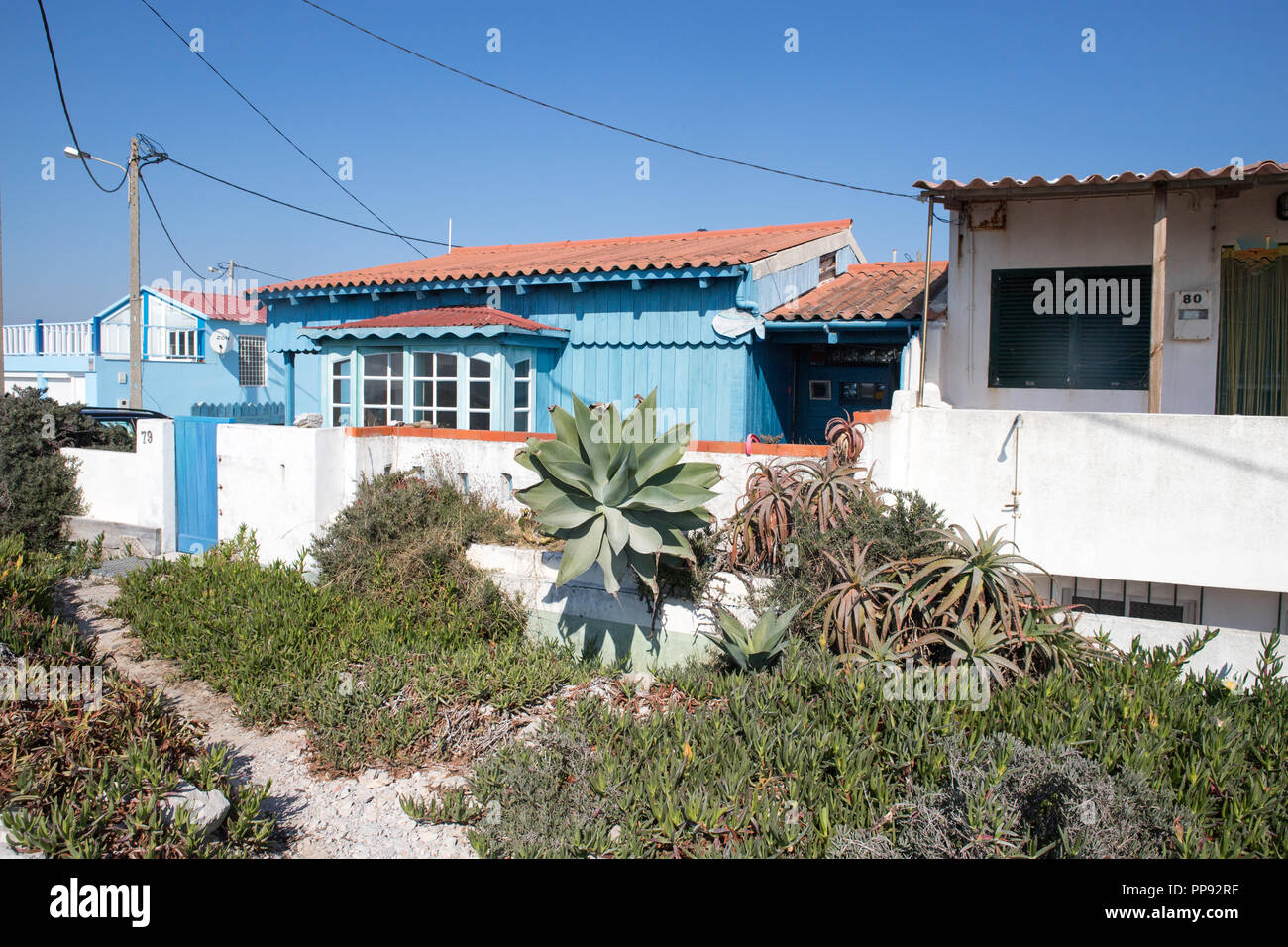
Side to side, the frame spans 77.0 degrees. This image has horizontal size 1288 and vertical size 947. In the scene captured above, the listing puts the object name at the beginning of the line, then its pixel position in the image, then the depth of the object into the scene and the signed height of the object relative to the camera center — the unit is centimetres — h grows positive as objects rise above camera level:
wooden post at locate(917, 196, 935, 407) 813 +122
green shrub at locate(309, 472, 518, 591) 771 -97
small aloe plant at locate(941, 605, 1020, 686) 525 -135
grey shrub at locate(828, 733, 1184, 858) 381 -181
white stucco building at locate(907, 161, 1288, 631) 662 +60
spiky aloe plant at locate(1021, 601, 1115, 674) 538 -137
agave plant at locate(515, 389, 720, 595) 629 -45
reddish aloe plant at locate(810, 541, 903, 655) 571 -119
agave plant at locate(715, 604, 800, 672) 590 -149
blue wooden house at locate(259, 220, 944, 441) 1048 +132
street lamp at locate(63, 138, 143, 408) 1511 +201
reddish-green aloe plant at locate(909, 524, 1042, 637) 553 -101
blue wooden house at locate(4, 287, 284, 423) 2348 +237
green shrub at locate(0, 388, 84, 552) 1038 -63
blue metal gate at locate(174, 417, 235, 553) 979 -64
